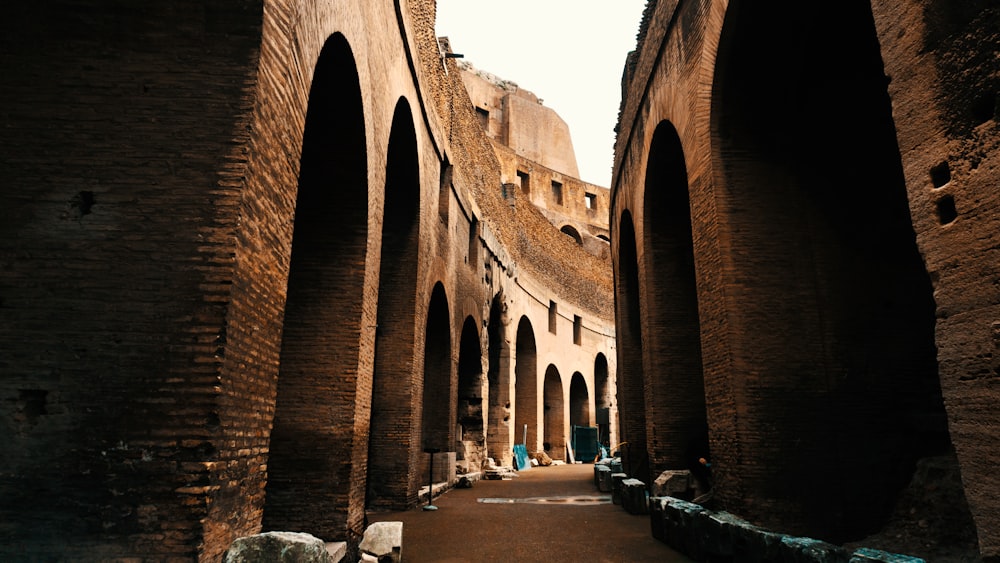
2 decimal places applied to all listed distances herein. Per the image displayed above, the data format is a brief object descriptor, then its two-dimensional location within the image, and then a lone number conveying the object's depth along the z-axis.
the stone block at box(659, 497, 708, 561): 5.44
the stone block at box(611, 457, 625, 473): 13.03
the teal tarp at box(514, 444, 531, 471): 18.08
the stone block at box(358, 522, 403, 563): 5.28
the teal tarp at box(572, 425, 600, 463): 22.62
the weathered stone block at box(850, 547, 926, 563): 3.15
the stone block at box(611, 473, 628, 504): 9.17
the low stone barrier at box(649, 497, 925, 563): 3.62
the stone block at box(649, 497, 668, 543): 6.20
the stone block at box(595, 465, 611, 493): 11.39
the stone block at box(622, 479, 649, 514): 8.22
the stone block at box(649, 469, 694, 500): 8.07
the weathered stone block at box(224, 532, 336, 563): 3.23
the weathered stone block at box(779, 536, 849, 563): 3.60
